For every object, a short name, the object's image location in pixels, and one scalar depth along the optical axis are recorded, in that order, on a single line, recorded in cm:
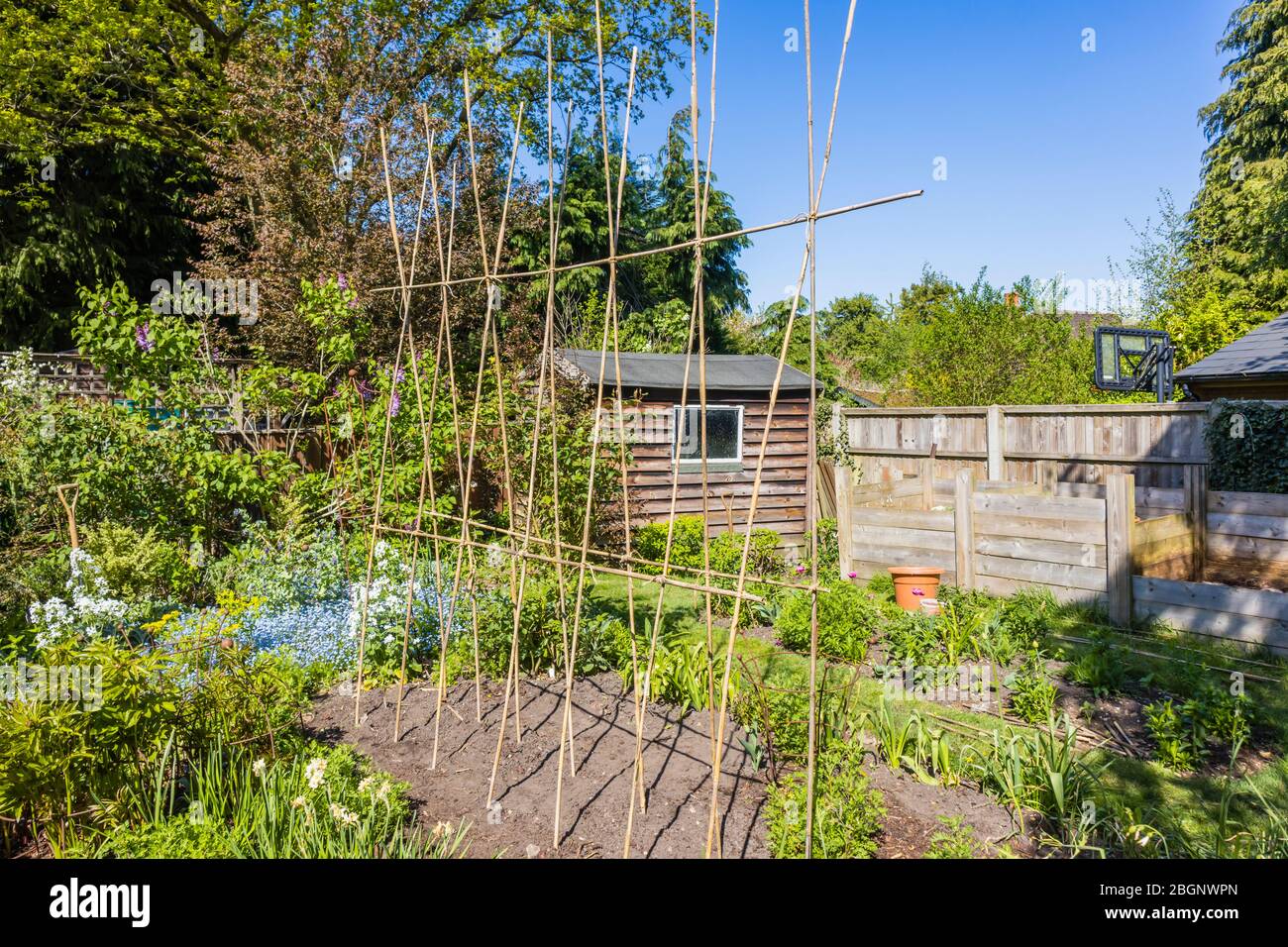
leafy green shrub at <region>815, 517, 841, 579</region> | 863
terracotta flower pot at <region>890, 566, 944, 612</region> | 637
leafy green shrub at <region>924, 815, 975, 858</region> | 279
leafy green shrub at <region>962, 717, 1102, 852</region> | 310
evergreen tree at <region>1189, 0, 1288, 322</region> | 1677
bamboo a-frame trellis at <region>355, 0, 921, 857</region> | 254
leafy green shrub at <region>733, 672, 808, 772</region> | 359
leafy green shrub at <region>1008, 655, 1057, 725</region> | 433
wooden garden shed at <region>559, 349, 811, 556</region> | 1036
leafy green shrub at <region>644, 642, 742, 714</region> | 422
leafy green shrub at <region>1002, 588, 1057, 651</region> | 545
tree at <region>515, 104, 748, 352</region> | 1759
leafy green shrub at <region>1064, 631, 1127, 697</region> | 479
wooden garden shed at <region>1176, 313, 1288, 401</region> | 1051
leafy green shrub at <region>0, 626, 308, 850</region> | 273
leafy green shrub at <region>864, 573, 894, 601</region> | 724
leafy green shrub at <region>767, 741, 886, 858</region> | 280
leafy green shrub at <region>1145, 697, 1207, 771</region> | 383
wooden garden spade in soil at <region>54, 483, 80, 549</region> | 483
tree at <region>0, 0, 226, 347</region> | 1264
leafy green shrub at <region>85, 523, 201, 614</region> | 537
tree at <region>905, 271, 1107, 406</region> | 1352
